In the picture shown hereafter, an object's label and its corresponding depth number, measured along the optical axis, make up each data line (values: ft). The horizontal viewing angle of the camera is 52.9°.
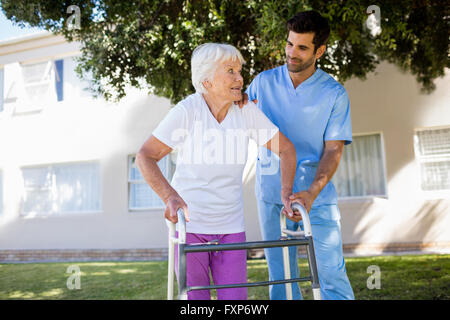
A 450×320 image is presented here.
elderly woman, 7.06
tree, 16.35
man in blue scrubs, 8.29
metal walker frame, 5.94
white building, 29.05
